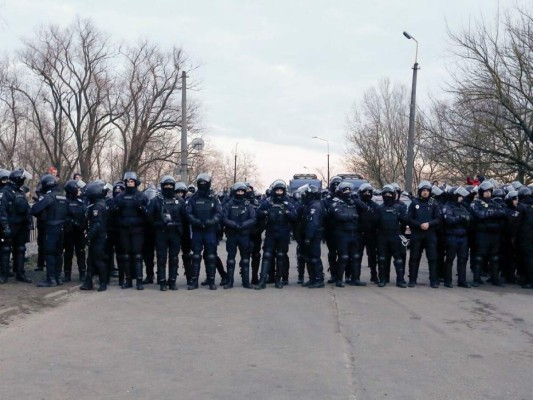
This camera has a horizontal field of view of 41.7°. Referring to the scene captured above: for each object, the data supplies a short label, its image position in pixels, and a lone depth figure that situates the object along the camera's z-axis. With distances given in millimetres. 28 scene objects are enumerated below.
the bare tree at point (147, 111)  44969
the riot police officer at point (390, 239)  14281
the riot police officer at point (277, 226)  14031
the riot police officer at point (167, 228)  13477
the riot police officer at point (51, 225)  13266
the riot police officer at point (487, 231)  14594
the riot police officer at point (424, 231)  14273
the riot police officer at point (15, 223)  13461
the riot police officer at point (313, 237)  14062
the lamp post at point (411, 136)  27656
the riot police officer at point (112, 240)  13805
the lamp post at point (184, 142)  29234
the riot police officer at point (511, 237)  14602
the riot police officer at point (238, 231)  13828
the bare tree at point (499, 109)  28031
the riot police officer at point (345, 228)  14117
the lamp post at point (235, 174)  84188
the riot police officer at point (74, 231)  13930
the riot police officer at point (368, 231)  14453
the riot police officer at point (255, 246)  14320
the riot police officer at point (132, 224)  13555
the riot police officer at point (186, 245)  14220
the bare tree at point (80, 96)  44344
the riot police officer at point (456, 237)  14359
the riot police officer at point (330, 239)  14500
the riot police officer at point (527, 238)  14422
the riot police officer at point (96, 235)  13141
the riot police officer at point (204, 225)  13625
